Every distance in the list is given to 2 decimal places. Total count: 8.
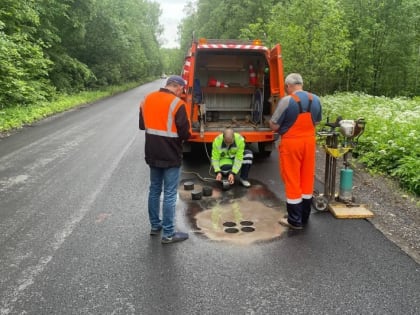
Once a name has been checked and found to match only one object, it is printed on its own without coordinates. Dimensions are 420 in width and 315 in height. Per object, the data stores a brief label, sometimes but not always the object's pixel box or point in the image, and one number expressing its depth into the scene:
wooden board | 5.23
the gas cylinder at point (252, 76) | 9.55
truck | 7.88
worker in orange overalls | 4.75
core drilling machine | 5.41
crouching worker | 6.73
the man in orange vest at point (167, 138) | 4.38
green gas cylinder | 5.59
